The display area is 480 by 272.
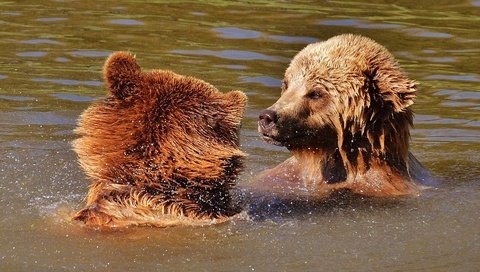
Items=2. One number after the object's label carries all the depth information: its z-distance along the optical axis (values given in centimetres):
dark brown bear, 1231
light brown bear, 1530
